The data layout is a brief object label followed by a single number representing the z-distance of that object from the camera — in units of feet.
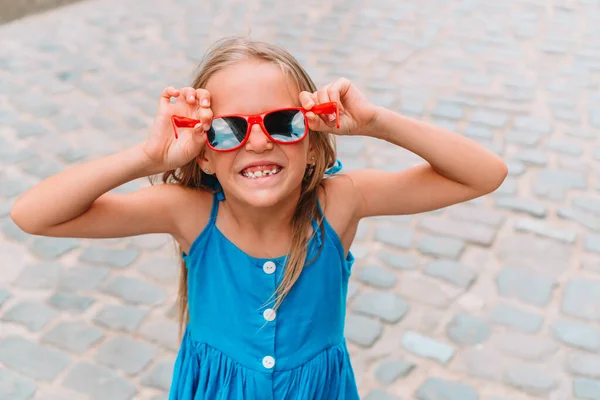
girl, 5.98
